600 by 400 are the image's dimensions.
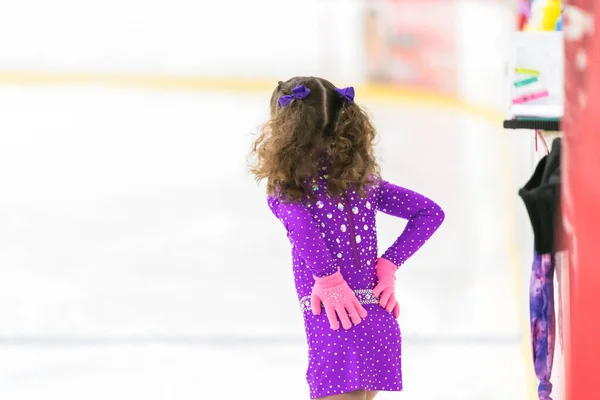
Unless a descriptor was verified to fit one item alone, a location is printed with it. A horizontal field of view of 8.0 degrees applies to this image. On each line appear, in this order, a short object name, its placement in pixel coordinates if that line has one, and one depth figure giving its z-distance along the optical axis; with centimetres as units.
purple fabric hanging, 863
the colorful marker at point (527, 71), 897
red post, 803
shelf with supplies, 894
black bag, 831
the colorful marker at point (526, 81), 897
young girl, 851
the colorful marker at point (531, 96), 894
